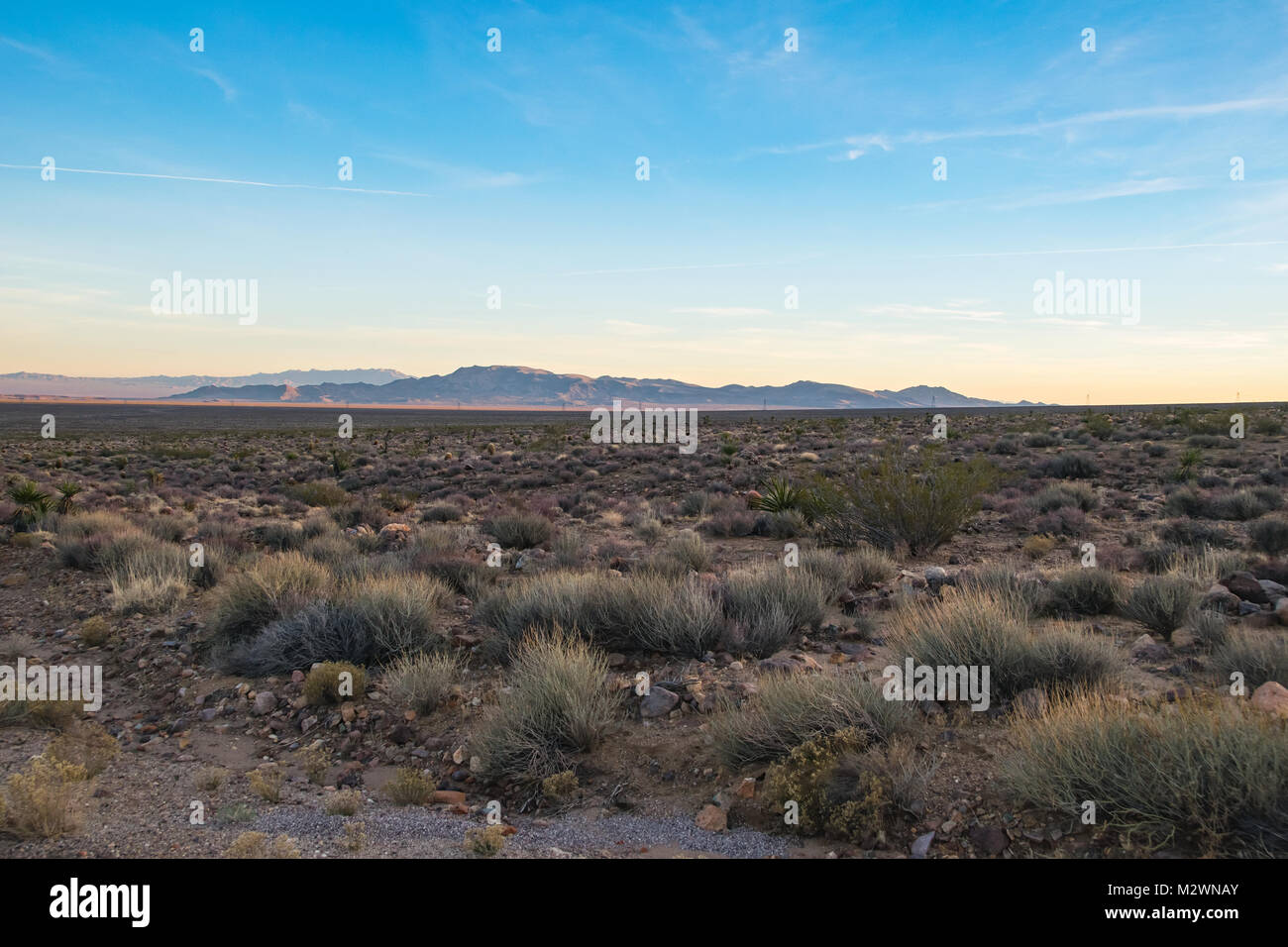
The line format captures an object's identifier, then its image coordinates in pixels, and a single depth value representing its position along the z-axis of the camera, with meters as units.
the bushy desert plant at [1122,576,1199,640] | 6.40
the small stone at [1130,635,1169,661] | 5.74
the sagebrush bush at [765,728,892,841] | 3.61
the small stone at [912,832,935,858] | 3.39
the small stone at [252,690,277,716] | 5.87
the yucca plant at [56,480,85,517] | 13.78
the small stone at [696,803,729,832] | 3.92
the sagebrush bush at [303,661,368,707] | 5.80
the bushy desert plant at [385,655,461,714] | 5.61
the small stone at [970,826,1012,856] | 3.37
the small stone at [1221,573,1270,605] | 6.86
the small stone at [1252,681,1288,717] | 3.88
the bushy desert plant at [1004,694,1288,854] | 3.09
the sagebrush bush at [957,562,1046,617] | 7.09
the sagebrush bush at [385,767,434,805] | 4.39
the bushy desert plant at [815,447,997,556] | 10.80
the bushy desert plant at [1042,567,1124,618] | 7.18
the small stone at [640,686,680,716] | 5.36
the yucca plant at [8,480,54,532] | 12.43
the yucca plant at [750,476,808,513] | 13.50
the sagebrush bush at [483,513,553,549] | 12.36
